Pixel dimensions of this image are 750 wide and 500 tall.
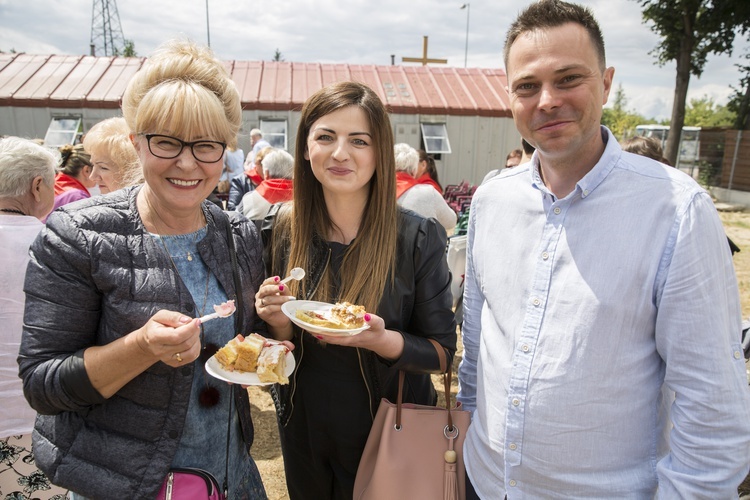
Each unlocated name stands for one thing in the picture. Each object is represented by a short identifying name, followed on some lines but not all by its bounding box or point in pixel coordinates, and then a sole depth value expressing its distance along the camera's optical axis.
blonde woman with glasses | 1.31
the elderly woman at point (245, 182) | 6.35
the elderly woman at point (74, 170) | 4.10
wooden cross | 17.98
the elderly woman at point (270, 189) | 4.83
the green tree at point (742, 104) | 18.60
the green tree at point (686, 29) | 16.34
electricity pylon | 51.38
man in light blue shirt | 1.21
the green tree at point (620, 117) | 41.19
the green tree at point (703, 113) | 39.01
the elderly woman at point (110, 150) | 3.15
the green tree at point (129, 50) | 40.47
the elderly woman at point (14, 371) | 2.04
